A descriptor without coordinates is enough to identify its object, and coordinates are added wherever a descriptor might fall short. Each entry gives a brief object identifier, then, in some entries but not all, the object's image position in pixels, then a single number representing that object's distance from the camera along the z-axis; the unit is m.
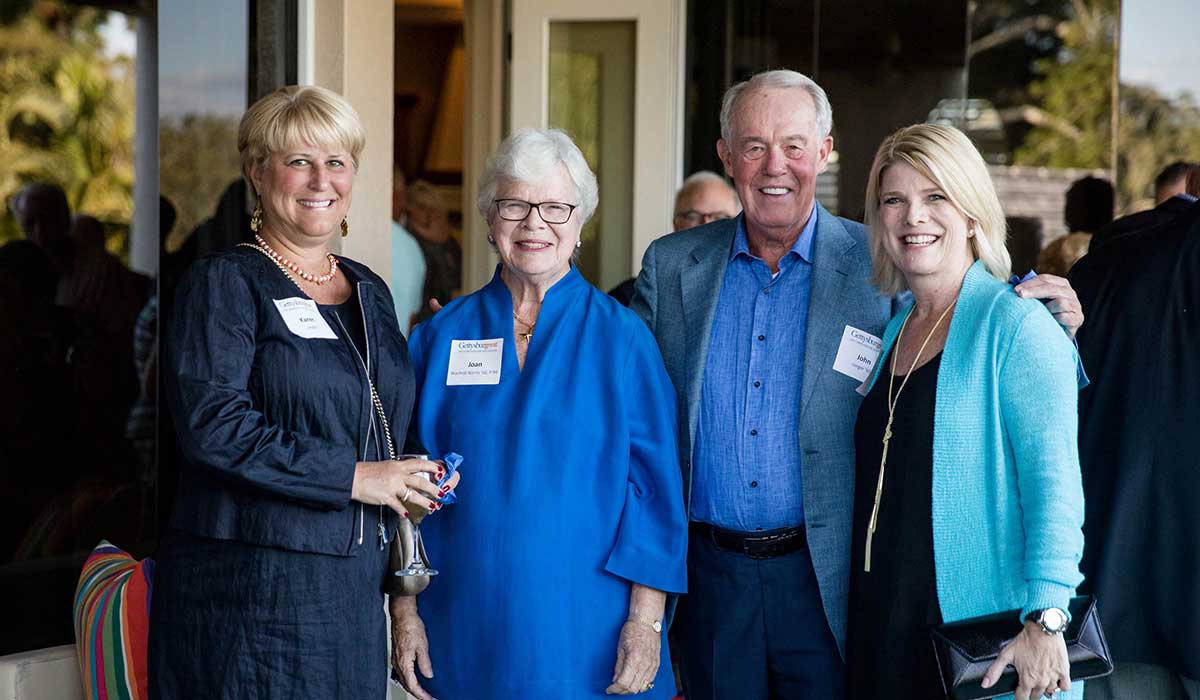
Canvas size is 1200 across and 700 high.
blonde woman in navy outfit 2.30
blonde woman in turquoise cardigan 2.11
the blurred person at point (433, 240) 6.95
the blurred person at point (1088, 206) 7.47
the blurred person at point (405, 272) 6.34
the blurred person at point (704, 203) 4.96
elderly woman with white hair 2.52
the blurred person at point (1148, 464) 2.44
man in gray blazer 2.65
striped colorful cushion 3.04
